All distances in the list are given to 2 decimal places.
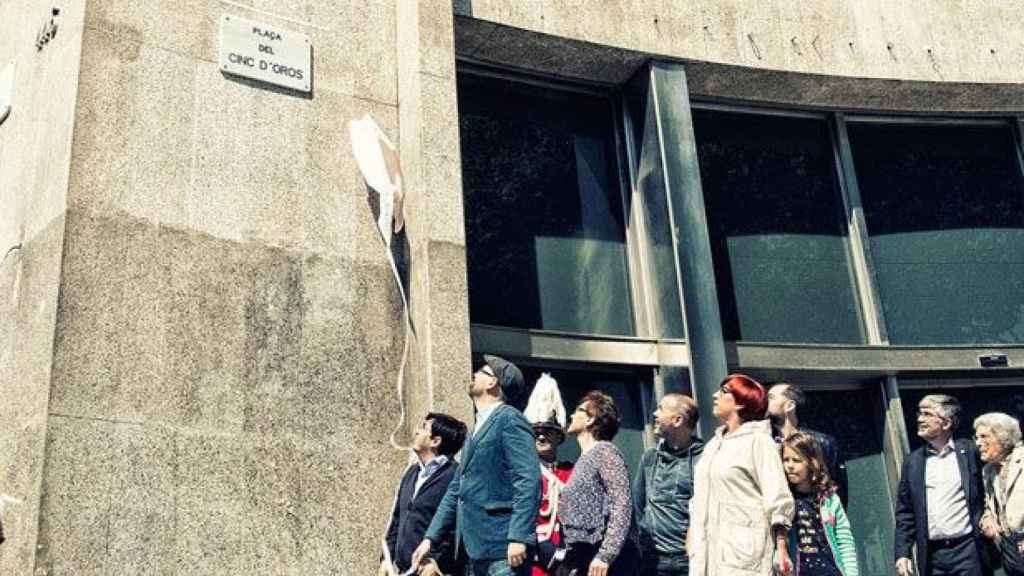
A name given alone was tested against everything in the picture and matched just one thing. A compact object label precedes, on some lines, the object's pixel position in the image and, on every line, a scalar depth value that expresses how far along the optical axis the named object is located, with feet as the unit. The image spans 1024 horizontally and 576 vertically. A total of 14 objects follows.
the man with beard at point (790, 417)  23.68
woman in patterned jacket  20.62
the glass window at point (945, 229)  34.22
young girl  20.38
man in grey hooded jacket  21.86
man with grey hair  23.32
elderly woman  21.95
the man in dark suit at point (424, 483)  22.36
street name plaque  26.73
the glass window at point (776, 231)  33.27
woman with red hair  18.81
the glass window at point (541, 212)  31.01
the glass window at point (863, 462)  31.55
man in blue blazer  19.75
